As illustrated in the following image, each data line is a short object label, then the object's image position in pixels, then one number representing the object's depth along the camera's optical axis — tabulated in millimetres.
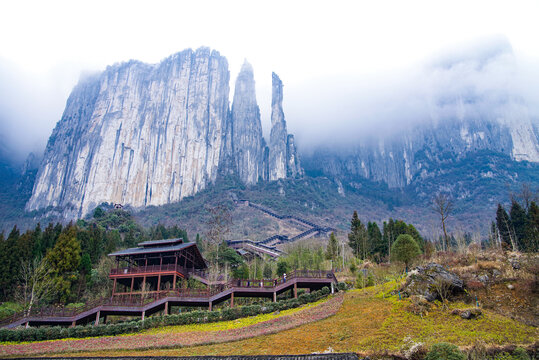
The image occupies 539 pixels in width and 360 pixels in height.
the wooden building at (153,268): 40594
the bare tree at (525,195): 48919
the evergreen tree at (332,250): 53900
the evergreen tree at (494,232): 57309
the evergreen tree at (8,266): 42344
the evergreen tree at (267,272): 53809
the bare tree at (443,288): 23327
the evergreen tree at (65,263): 41844
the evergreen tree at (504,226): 51281
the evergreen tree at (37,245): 46500
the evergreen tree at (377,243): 55188
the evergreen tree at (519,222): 48750
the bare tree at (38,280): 38875
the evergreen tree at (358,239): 55031
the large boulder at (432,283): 23625
